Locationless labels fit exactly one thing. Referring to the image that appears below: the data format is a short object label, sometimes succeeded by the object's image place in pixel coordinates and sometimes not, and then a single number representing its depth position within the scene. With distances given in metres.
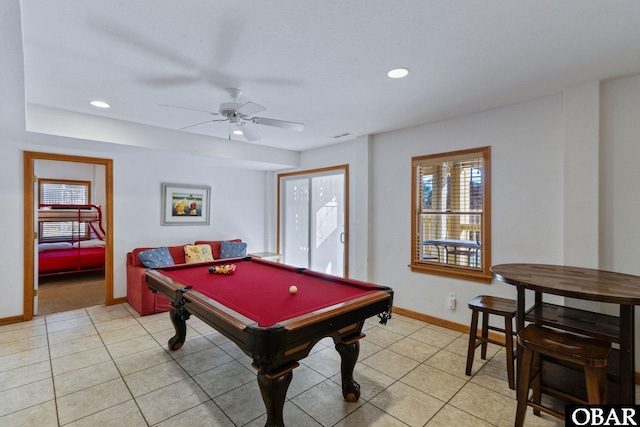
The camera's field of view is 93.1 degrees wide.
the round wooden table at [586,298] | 1.83
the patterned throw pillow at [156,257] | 4.41
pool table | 1.64
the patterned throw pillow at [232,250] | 5.35
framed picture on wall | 5.15
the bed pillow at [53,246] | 6.40
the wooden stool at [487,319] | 2.45
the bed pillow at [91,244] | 6.71
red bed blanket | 5.80
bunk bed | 5.90
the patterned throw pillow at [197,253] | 4.92
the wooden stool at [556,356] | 1.69
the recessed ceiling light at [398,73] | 2.44
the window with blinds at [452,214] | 3.42
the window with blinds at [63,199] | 7.65
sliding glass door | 5.14
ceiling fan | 2.56
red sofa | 4.05
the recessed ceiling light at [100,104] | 3.16
